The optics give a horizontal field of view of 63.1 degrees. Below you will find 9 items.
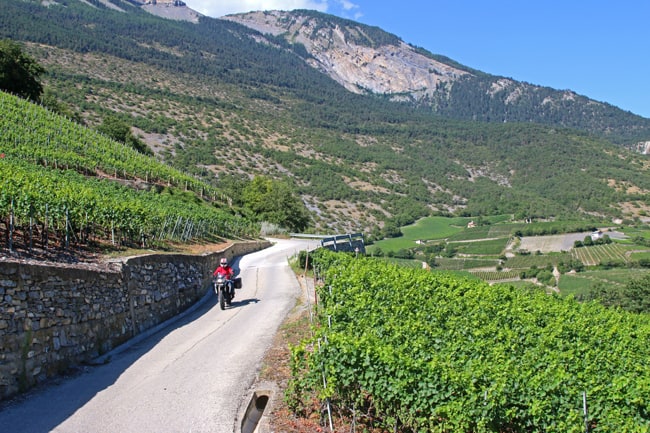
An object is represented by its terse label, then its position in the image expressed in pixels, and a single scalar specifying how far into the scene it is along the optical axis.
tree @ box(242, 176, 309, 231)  54.22
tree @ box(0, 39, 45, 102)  50.75
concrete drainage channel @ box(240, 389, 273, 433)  7.61
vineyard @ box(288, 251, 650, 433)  6.62
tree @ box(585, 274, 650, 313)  36.22
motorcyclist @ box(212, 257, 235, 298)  16.62
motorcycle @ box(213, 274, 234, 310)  16.41
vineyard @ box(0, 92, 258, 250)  13.92
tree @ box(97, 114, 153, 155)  58.31
